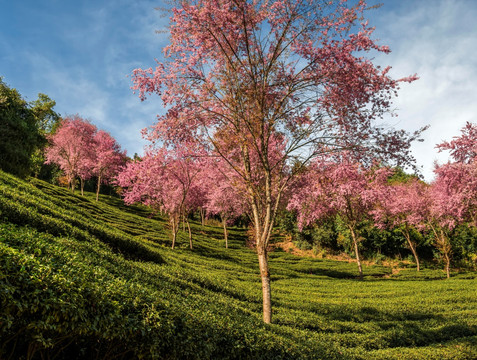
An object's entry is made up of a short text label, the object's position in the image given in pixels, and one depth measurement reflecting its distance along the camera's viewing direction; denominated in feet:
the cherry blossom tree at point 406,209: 92.68
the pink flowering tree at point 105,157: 142.92
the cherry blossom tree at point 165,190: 82.43
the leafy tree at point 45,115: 160.56
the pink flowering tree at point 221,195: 85.94
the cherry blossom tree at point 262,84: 27.17
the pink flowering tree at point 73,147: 138.51
